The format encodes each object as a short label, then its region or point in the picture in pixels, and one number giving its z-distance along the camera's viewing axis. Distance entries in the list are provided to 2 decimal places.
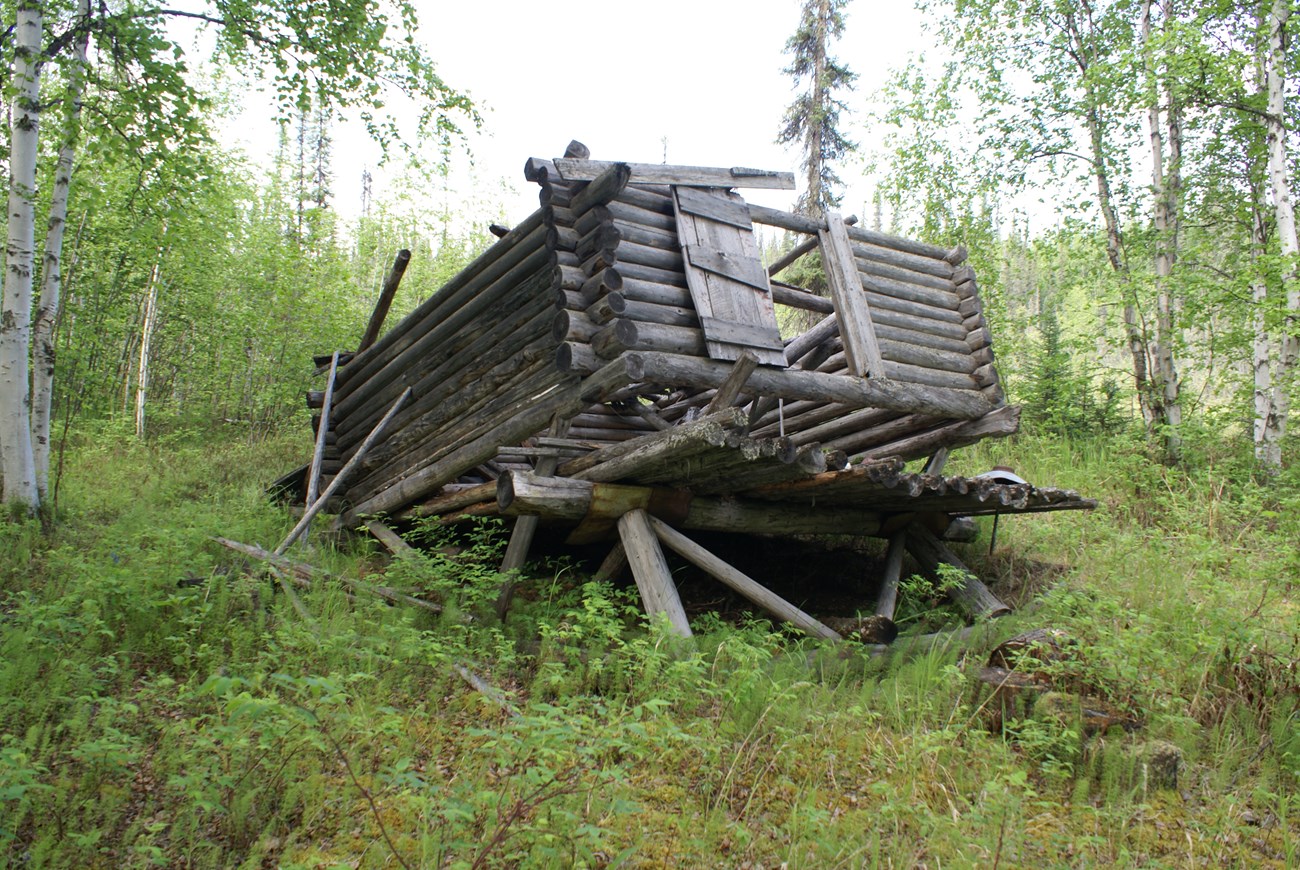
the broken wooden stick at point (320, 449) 8.47
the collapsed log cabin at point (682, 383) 5.89
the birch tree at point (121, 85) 6.82
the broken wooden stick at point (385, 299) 8.88
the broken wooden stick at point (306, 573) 5.86
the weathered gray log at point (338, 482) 7.24
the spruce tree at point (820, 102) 19.69
